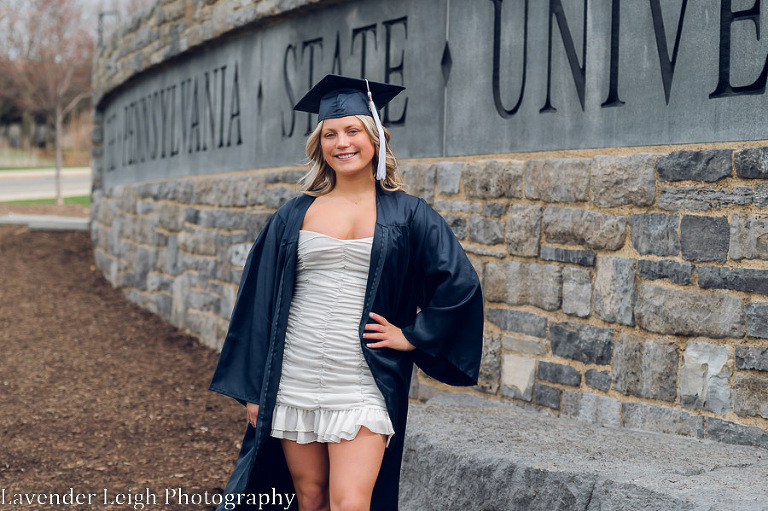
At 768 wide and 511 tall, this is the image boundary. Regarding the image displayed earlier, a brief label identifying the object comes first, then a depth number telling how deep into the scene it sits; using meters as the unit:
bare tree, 19.18
